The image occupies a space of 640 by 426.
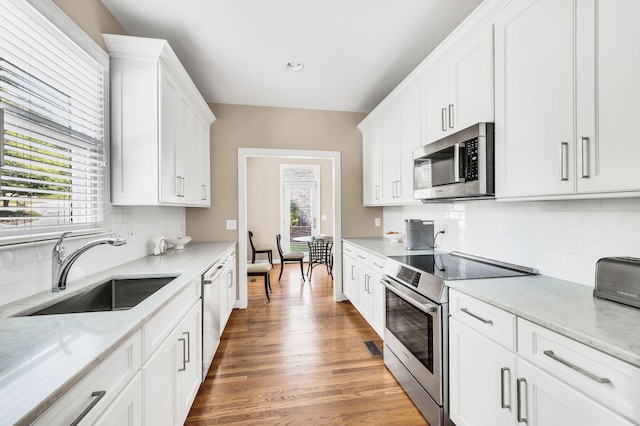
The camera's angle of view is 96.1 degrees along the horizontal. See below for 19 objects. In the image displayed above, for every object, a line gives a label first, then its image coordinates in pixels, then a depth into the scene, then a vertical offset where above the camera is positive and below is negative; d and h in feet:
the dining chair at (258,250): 19.01 -2.54
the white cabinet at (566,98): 3.52 +1.63
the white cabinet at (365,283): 8.88 -2.59
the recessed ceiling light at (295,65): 9.12 +4.72
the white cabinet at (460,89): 5.66 +2.76
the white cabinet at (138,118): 6.60 +2.21
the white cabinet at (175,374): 4.01 -2.70
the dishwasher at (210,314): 6.91 -2.62
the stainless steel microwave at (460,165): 5.59 +1.02
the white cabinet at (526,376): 2.84 -2.02
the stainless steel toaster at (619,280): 3.66 -0.93
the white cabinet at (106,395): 2.37 -1.74
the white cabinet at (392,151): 8.74 +2.14
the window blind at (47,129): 4.08 +1.43
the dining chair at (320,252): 16.74 -2.36
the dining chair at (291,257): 16.43 -2.58
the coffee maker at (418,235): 9.31 -0.76
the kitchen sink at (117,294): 5.14 -1.59
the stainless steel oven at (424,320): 5.41 -2.33
